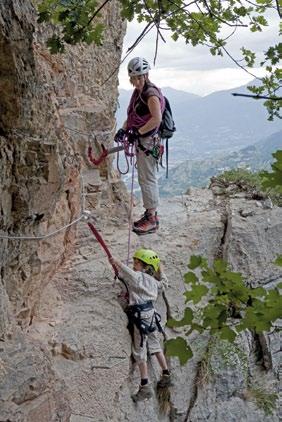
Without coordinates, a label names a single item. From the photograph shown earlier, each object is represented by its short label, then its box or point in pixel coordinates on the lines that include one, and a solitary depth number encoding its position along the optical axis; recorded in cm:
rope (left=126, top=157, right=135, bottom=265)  860
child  768
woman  805
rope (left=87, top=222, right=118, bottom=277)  752
